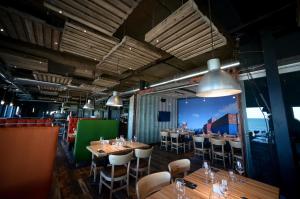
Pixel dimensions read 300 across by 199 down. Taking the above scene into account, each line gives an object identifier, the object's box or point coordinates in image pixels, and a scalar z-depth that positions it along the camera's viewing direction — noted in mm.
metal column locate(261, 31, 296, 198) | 2305
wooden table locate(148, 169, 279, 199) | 1381
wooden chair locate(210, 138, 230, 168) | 4559
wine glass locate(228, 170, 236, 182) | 1776
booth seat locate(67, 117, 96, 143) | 6230
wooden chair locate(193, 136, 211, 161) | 5129
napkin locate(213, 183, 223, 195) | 1360
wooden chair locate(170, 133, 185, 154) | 6137
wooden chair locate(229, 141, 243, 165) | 4133
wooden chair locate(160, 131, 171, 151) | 6770
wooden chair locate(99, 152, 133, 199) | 2631
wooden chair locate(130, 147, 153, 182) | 3101
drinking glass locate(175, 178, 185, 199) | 1370
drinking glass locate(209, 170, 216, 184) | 1696
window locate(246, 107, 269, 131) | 3070
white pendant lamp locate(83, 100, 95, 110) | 7392
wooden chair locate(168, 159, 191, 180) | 2106
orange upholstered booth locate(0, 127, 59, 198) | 1747
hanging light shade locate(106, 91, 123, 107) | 3849
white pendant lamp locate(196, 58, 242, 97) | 1305
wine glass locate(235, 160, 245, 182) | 1770
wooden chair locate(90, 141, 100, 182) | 3371
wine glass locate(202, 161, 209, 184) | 1839
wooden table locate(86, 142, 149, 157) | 3010
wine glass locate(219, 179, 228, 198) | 1365
